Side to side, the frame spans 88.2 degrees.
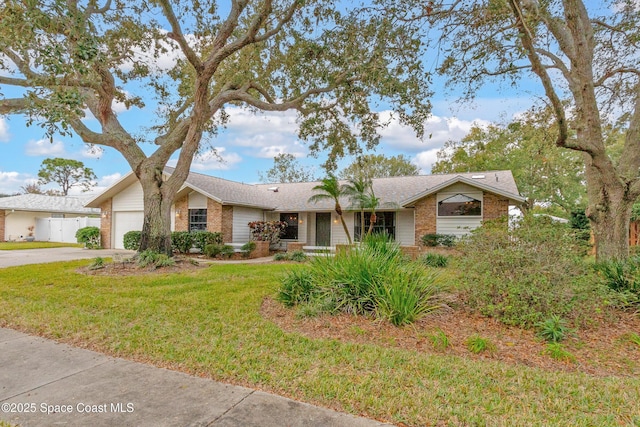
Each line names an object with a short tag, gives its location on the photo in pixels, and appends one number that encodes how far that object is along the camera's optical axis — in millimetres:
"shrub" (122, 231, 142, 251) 16797
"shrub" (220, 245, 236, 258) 14930
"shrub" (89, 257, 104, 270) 9891
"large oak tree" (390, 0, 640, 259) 7133
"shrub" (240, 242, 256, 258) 15414
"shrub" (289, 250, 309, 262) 13789
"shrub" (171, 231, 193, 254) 15969
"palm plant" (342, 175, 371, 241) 15719
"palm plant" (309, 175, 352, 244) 14789
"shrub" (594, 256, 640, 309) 5301
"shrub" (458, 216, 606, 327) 4566
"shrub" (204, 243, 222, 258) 14711
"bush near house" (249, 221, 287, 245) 17625
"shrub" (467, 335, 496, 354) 3871
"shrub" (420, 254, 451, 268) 10867
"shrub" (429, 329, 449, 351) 3977
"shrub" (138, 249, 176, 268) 10156
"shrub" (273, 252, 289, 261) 14281
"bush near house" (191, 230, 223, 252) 15680
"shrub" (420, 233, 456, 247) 14916
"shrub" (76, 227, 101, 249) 18531
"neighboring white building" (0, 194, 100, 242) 24344
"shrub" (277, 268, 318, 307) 5727
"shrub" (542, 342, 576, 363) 3718
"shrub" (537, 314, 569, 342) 4125
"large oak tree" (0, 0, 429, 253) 5824
